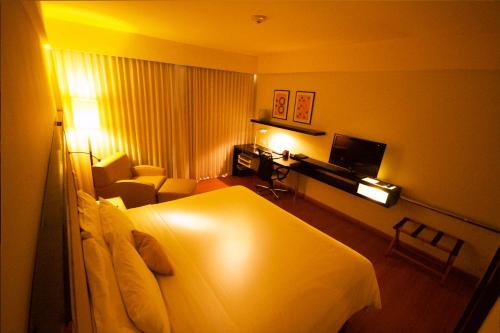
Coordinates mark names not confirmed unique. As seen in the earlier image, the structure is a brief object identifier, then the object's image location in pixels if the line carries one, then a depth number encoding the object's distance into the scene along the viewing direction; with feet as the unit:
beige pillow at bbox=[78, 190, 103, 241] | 4.47
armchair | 9.02
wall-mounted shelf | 11.76
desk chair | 12.25
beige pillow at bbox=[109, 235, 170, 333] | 3.32
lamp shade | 9.02
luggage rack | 7.50
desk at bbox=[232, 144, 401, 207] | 8.98
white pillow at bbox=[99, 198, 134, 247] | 4.62
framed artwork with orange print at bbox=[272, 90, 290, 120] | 13.62
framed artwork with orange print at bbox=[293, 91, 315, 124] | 12.28
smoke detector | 6.55
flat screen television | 9.57
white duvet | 4.09
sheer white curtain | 9.65
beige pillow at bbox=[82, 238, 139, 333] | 3.01
